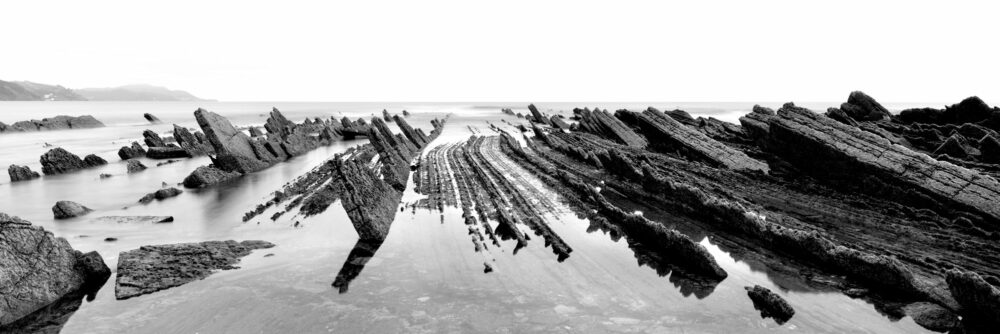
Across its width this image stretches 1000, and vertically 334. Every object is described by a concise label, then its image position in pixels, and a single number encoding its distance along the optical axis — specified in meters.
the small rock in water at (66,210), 15.27
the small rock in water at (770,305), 7.83
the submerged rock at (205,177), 20.89
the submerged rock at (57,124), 59.97
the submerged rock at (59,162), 25.13
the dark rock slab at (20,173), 23.37
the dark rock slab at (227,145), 24.84
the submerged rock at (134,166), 25.88
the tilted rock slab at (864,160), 12.53
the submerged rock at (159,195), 17.82
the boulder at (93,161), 28.31
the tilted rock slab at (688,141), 21.16
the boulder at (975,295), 7.04
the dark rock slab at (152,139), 37.89
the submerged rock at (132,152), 32.25
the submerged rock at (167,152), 32.75
